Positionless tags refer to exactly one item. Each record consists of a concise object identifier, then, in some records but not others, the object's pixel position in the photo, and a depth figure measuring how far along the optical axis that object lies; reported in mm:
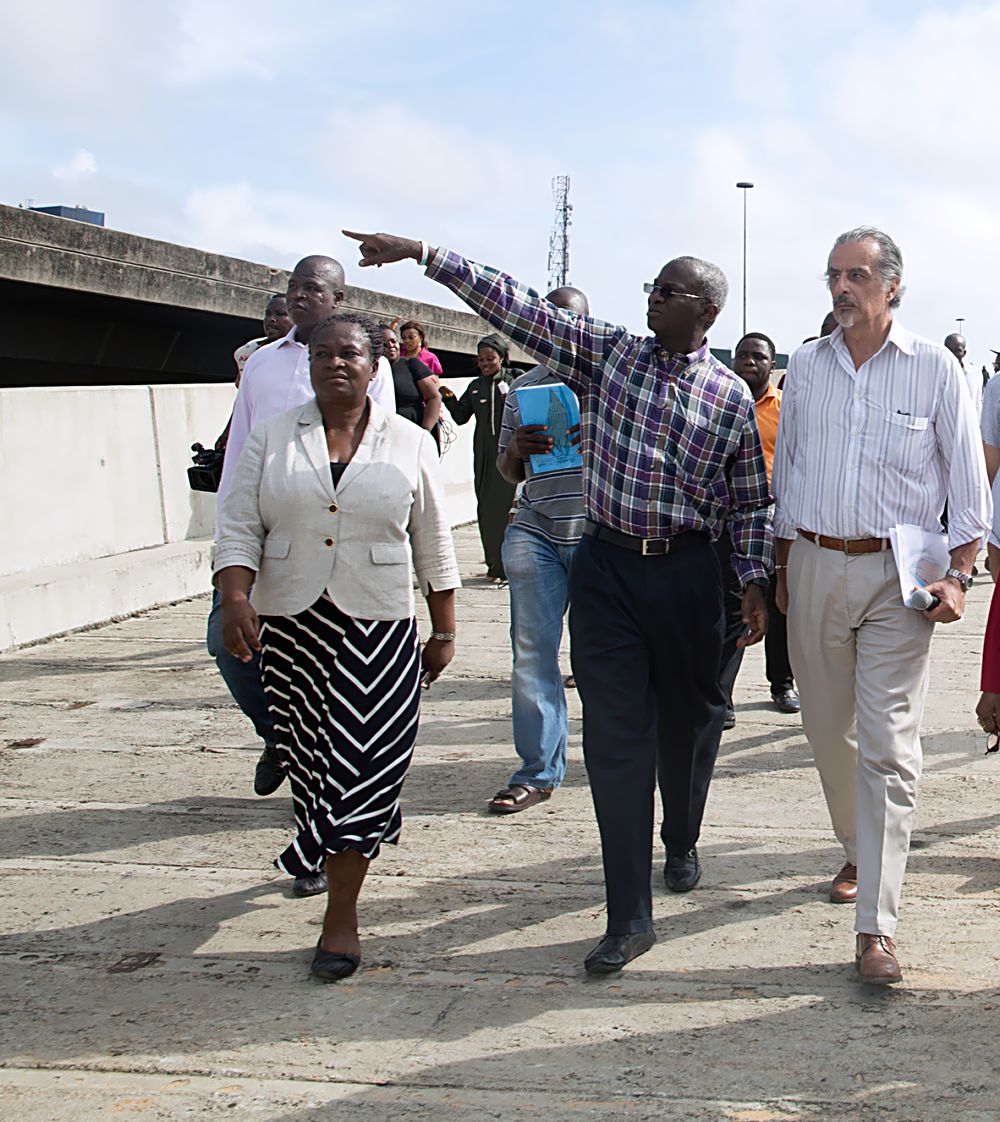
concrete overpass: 13398
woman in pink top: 11516
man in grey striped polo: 6199
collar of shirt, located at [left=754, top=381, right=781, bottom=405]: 7648
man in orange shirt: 7117
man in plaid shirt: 4711
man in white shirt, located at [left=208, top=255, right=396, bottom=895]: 5691
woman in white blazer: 4602
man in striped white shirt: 4574
